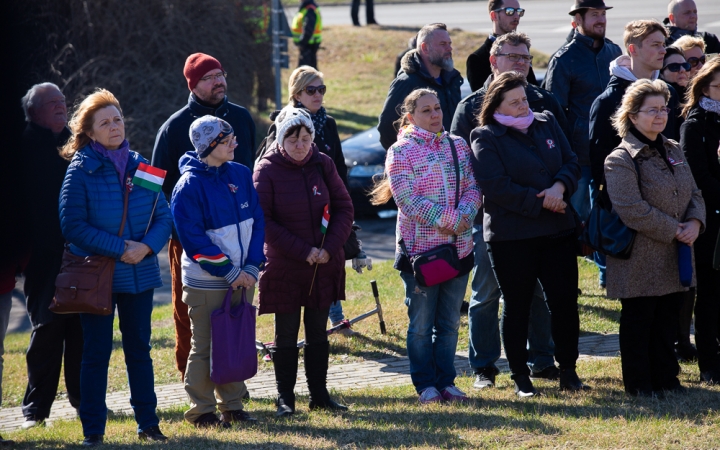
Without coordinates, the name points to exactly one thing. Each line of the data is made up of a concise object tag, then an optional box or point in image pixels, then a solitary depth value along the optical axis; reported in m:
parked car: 28.03
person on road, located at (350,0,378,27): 54.97
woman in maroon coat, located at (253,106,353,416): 12.14
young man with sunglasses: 15.89
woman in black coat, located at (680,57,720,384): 12.87
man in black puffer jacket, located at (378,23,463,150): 15.32
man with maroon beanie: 13.32
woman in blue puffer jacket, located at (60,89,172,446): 11.23
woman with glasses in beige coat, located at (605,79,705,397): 11.87
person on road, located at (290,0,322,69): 40.44
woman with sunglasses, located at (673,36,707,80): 15.61
